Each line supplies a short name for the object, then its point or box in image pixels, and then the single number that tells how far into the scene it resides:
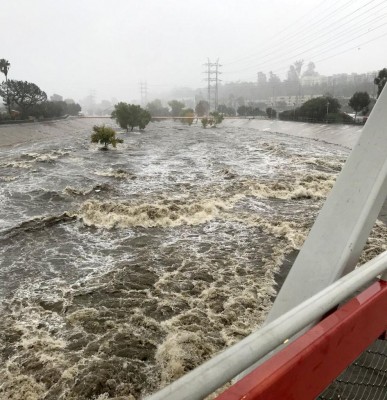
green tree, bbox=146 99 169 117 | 92.90
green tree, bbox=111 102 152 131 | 44.31
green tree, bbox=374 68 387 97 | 30.06
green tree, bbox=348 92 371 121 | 34.59
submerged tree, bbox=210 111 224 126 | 55.25
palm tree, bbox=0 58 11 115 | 45.86
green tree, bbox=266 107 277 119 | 55.44
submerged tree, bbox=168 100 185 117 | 90.06
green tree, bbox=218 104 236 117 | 81.38
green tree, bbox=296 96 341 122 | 38.91
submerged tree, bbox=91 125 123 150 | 26.50
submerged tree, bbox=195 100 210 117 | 85.25
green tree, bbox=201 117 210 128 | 53.28
